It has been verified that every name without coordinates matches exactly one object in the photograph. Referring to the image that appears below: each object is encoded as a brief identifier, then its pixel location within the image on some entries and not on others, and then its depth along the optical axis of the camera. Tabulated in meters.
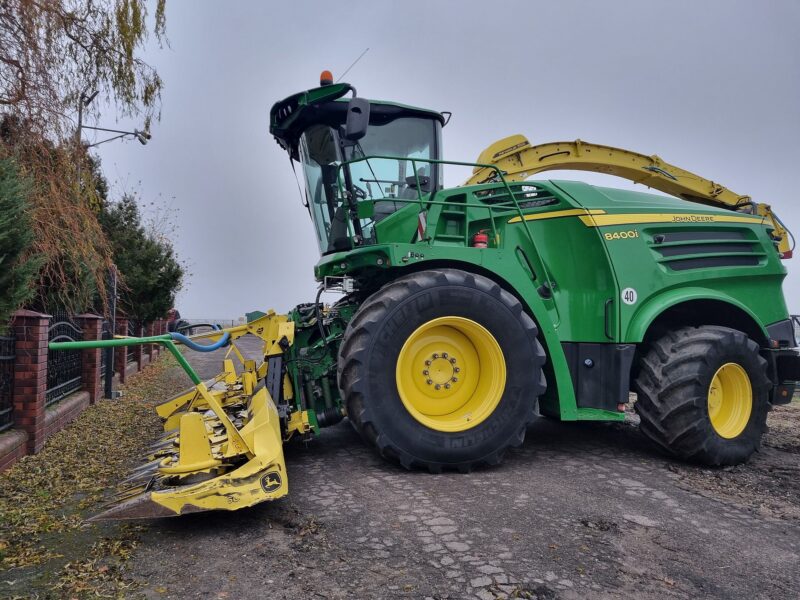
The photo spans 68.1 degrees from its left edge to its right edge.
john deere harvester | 4.30
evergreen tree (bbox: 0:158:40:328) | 4.23
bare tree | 6.33
